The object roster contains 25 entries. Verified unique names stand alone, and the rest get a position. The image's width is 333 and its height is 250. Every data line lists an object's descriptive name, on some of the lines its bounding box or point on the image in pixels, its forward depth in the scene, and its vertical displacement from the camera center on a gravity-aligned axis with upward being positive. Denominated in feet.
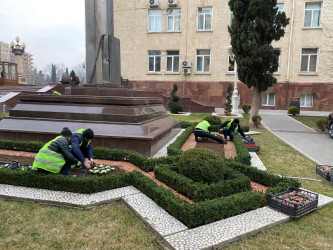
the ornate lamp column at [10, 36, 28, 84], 127.54 +14.30
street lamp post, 64.77 -2.84
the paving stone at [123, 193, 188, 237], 11.89 -6.42
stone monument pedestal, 24.93 -3.46
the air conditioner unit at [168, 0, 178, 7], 76.32 +25.67
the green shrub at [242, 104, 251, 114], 65.42 -4.49
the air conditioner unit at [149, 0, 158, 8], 77.46 +25.69
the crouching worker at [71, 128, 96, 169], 17.20 -4.07
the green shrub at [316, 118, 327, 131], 43.96 -5.48
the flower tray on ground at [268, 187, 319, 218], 13.52 -6.07
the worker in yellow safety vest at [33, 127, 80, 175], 16.06 -4.36
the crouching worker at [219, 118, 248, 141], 32.30 -4.92
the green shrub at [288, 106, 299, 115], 63.00 -4.58
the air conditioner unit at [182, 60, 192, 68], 76.07 +7.61
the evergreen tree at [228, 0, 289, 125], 43.73 +9.34
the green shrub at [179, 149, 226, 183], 15.78 -4.73
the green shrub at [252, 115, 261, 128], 46.78 -5.32
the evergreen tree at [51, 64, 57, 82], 264.72 +13.07
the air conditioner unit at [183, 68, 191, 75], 76.38 +5.71
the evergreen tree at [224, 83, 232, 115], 59.58 -3.00
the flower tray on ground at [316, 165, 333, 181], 20.18 -6.42
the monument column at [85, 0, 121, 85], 33.09 +5.90
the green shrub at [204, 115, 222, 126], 41.52 -4.86
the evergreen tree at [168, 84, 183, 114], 63.57 -3.92
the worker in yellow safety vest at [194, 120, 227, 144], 30.63 -5.07
